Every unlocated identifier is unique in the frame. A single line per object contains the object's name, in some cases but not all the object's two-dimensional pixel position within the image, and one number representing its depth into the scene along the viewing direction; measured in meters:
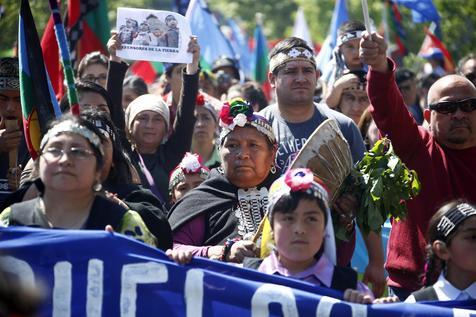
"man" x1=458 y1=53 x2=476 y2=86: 9.38
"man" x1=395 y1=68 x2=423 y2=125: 11.18
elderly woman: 6.07
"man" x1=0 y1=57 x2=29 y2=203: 6.53
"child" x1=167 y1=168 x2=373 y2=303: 4.80
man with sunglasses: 5.92
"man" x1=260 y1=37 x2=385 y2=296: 6.77
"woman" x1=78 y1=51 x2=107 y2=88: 9.11
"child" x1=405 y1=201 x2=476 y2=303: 5.11
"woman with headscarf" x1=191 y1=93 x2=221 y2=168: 9.44
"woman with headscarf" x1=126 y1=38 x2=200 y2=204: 7.72
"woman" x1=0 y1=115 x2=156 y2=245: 4.92
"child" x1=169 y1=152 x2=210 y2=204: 7.48
